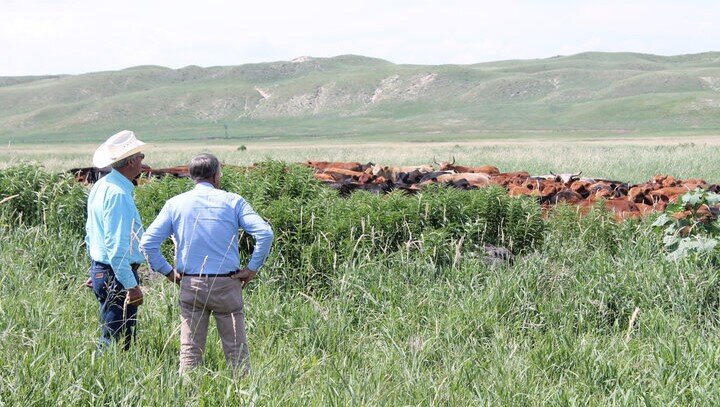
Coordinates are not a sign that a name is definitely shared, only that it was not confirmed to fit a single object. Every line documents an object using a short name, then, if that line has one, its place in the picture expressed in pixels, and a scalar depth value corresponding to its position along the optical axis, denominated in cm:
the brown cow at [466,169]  2808
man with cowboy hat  1071
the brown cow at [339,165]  2803
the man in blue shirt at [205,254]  1055
